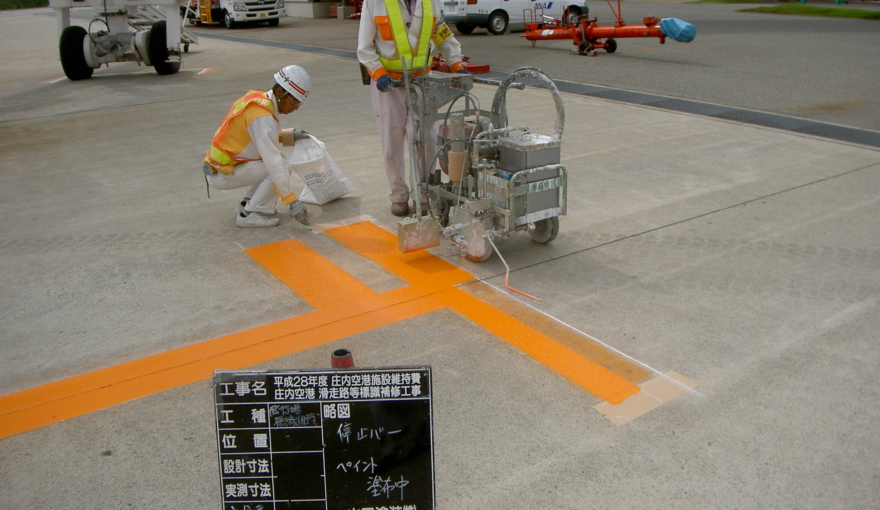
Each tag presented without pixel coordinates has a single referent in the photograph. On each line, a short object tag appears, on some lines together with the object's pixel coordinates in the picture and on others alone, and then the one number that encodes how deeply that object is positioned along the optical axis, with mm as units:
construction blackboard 2186
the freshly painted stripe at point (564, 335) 3787
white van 19047
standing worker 5453
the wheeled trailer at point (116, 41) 13883
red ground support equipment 14484
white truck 25688
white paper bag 6242
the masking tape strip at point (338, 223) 5930
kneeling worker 5441
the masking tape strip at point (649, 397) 3421
